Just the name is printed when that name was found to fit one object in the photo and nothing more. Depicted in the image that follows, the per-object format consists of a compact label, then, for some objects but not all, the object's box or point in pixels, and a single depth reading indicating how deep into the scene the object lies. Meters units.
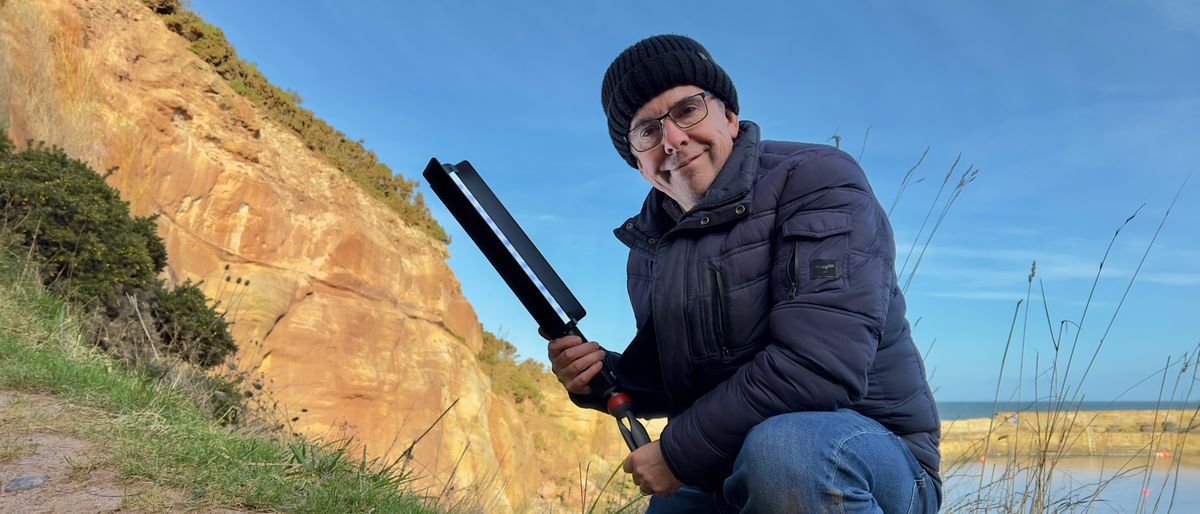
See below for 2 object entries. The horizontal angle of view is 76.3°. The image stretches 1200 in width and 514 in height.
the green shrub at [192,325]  7.69
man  1.52
